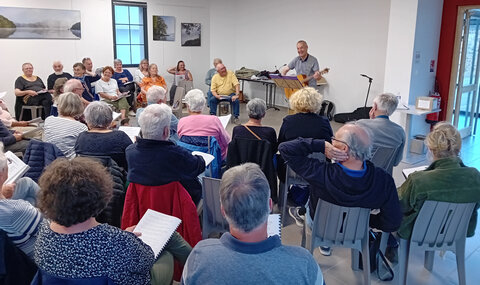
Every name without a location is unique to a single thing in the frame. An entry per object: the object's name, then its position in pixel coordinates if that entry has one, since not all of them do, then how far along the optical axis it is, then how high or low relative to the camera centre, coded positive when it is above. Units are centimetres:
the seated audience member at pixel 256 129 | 341 -52
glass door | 611 -2
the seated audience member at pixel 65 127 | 329 -52
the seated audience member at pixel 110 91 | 704 -47
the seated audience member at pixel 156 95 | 431 -32
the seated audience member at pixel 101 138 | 283 -53
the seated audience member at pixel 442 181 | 229 -62
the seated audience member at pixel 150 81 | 831 -33
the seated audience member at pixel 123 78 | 815 -28
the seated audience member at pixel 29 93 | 700 -54
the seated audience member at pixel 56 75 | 753 -22
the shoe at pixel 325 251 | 309 -139
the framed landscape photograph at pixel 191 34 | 1038 +82
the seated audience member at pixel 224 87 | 793 -40
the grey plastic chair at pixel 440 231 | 235 -95
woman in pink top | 358 -54
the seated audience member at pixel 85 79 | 674 -28
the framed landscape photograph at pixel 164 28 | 987 +91
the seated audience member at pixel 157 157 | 237 -55
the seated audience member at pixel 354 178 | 219 -59
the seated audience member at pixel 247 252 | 126 -59
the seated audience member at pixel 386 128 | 340 -48
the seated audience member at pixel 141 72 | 860 -15
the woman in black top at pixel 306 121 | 346 -45
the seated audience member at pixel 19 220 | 174 -69
